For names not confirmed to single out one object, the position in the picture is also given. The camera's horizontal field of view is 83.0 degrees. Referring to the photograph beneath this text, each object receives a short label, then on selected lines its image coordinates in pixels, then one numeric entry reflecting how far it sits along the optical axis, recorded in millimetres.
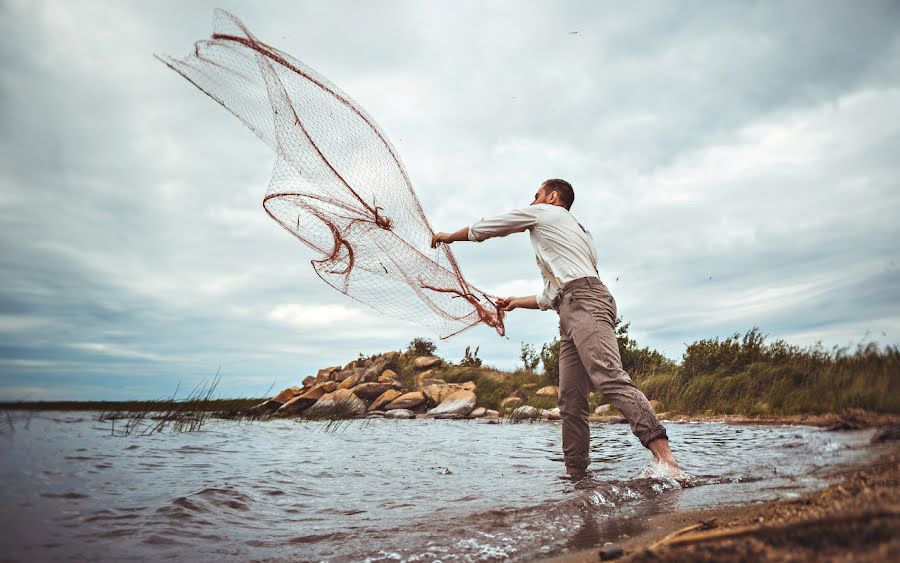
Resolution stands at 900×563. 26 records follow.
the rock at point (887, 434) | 2755
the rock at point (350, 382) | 21344
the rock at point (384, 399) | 19156
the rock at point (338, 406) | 17947
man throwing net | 4266
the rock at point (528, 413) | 14492
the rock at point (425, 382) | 21984
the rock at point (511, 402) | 17172
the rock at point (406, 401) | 18531
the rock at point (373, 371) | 22850
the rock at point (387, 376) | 22594
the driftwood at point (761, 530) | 1420
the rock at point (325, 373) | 26156
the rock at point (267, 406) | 17991
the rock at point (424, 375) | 23469
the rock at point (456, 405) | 17203
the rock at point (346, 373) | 24016
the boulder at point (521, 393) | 18758
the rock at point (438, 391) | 19188
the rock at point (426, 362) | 24953
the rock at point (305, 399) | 18859
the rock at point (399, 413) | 17562
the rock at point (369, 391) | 20234
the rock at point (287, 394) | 20281
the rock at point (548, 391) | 17700
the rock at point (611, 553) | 2068
